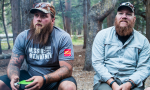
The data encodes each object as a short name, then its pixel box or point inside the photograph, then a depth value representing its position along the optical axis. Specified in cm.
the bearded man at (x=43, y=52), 235
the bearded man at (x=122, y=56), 230
